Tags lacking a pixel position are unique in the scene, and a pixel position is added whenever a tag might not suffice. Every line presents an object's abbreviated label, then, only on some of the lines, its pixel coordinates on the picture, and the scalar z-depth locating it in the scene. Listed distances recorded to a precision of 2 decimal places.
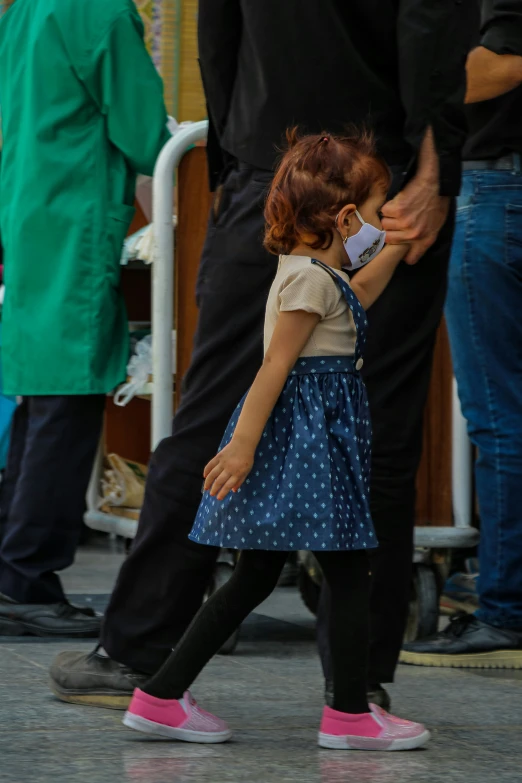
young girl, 4.47
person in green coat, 7.45
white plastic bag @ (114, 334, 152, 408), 7.68
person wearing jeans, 6.65
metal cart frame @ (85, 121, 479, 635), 7.18
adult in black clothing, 5.07
